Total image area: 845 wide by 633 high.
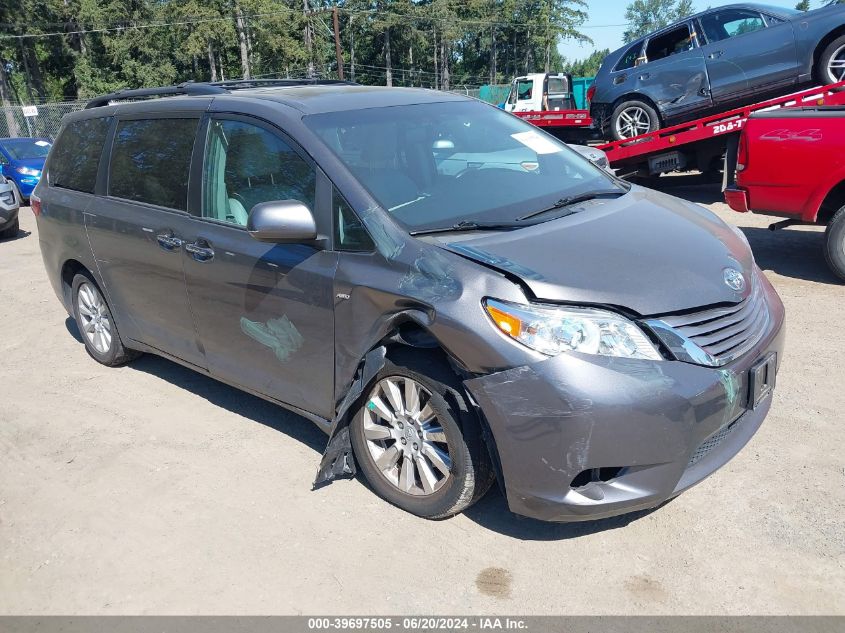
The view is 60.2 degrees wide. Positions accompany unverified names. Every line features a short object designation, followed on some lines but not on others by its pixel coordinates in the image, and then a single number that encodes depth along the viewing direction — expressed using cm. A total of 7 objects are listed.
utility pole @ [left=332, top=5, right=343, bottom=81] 3841
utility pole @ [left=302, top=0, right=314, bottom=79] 5735
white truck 2295
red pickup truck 601
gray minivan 271
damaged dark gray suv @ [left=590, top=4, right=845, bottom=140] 903
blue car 1599
